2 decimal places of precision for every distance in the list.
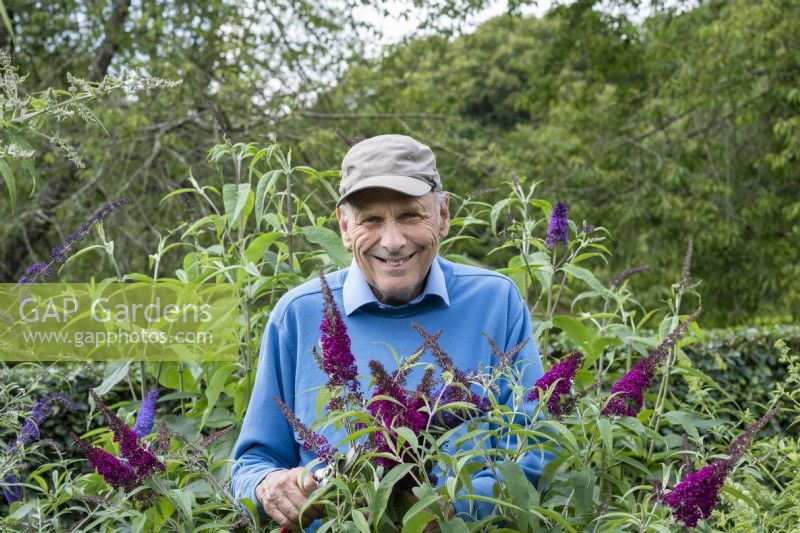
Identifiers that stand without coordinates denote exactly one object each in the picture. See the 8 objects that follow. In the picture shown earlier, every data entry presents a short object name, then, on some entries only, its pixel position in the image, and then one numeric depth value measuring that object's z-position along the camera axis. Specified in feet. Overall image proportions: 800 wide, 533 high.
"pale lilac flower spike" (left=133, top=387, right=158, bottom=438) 8.48
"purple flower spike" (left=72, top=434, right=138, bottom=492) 6.46
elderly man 8.61
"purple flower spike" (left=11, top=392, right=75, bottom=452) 9.05
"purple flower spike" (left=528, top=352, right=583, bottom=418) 6.35
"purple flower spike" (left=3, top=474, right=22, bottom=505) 9.87
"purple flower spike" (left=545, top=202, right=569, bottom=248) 9.73
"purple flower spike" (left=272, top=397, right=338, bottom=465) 6.17
